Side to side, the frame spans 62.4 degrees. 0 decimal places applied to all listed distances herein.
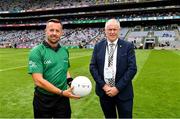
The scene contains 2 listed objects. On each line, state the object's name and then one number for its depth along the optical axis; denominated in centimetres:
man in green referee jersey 238
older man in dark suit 270
